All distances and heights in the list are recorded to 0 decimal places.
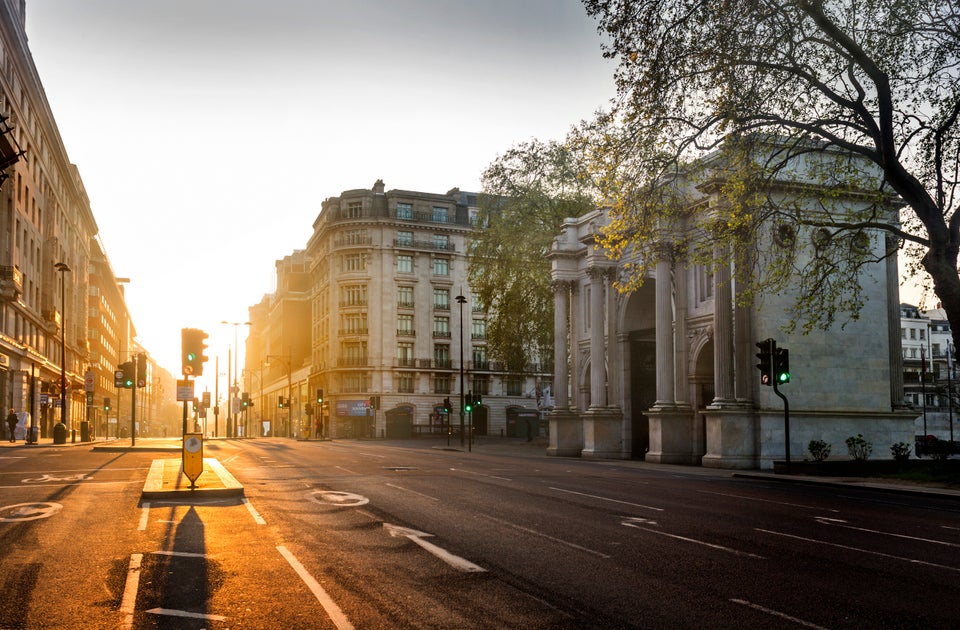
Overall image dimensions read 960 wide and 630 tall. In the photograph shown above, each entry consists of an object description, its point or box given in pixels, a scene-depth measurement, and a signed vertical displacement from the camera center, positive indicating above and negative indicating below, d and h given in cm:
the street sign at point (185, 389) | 1937 -13
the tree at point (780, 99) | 2181 +722
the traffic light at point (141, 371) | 4303 +60
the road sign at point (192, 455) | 1672 -136
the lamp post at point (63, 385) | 5255 -9
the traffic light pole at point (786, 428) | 2697 -151
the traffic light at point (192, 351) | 1825 +65
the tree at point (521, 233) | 5178 +856
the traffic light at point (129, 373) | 4270 +51
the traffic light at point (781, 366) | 2720 +38
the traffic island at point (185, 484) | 1622 -202
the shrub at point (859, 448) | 3014 -234
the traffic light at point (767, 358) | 2736 +64
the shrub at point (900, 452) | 2714 -232
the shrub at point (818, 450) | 3036 -243
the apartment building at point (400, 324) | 8975 +590
